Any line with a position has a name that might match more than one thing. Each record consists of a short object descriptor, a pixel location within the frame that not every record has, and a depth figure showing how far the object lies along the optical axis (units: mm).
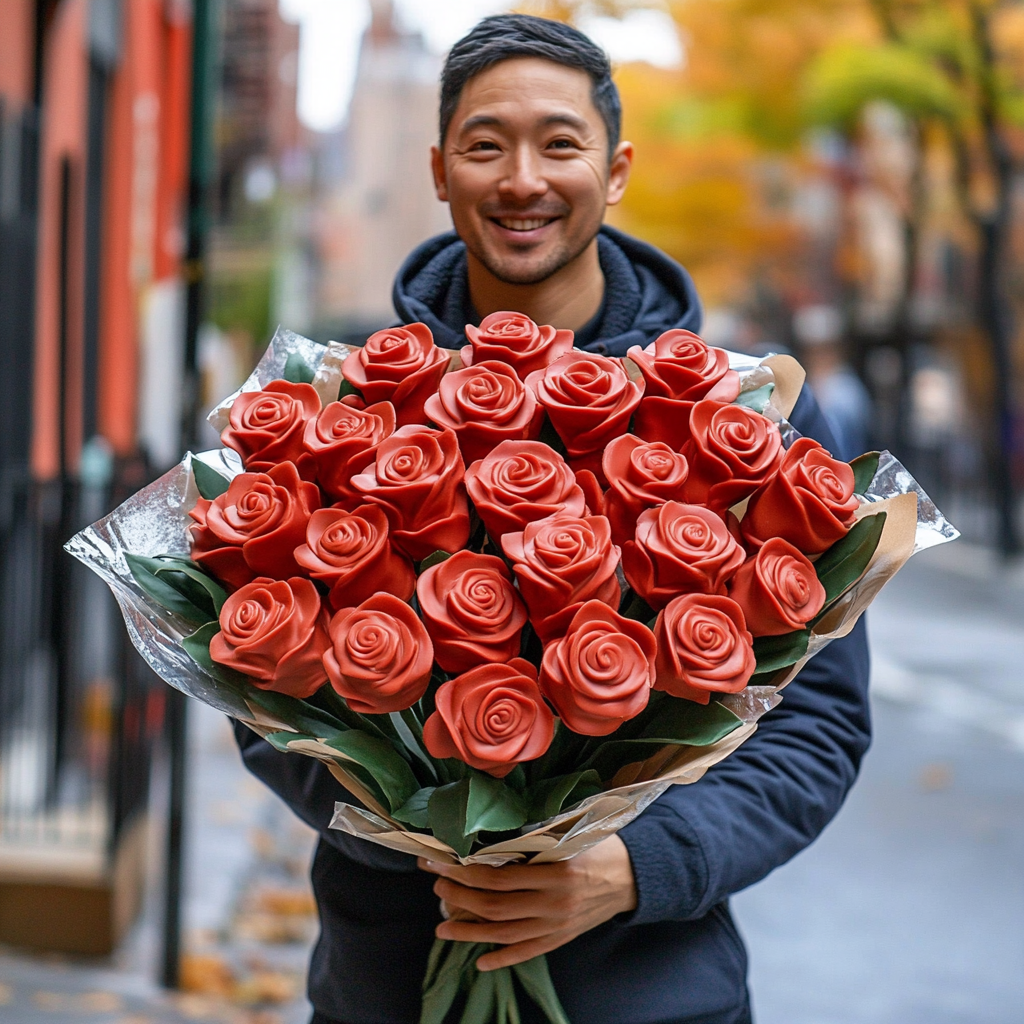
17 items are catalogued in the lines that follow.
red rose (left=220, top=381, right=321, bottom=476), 1688
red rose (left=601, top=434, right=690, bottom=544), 1587
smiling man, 1863
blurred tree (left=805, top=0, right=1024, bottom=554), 15406
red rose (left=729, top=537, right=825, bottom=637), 1546
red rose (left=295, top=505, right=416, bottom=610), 1545
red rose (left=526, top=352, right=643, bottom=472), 1632
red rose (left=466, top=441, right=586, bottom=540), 1550
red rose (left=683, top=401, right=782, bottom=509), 1604
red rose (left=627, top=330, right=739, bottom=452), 1682
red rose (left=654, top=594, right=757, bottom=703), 1488
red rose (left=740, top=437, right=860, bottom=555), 1599
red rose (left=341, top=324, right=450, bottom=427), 1736
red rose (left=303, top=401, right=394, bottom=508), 1642
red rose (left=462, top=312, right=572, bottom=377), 1745
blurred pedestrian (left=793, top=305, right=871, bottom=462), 12616
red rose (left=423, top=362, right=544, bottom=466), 1639
